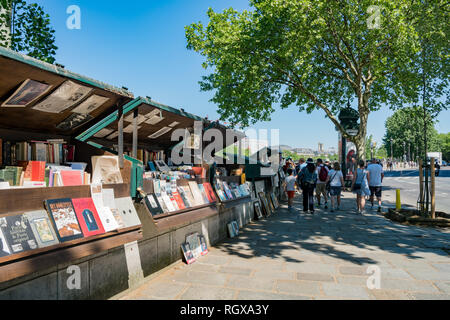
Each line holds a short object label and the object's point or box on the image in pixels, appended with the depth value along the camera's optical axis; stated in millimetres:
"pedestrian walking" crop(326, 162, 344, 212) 10891
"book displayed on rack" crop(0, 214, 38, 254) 2583
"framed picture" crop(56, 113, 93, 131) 4238
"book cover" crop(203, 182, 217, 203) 6362
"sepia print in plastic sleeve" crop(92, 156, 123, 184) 4254
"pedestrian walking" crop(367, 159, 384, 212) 10836
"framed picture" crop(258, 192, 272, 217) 10250
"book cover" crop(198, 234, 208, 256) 5685
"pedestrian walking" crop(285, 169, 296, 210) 11074
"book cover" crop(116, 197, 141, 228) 3912
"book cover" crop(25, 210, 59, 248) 2826
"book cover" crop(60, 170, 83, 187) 3695
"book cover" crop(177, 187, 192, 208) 5366
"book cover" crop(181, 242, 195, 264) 5071
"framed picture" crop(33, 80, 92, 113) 3551
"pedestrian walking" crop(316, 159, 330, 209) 11586
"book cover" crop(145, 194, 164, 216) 4383
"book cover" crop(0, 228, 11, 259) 2463
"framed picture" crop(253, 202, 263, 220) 9547
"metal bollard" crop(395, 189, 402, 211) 10234
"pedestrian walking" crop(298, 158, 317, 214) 10539
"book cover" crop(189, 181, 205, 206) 5785
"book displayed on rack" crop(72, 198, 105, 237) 3303
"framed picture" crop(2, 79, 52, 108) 3178
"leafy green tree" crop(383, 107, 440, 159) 65988
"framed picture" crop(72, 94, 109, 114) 3996
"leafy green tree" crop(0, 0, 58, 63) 11219
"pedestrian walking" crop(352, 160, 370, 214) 10426
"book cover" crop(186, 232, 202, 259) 5399
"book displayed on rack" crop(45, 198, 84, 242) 3037
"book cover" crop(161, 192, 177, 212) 4811
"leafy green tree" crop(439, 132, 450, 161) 101812
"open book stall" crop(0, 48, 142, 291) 2723
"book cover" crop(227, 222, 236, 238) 7051
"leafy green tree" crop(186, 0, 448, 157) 14812
